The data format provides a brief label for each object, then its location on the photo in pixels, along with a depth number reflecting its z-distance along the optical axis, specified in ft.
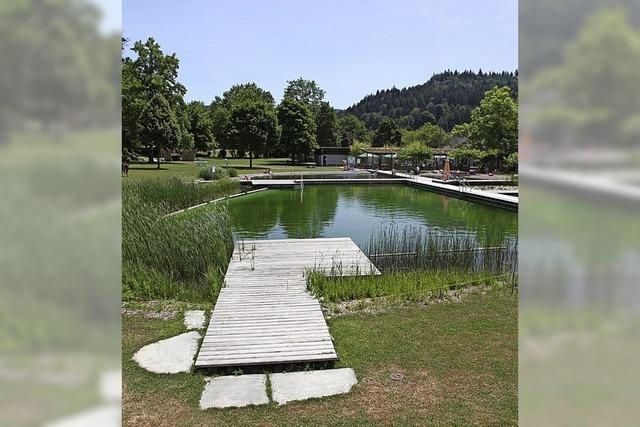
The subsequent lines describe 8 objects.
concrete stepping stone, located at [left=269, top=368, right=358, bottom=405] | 11.09
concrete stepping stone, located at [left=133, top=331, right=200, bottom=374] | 12.59
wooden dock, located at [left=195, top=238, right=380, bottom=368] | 13.06
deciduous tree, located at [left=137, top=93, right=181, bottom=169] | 90.38
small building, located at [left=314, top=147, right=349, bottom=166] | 129.29
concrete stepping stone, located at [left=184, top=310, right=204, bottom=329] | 15.67
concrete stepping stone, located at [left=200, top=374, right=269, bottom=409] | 10.77
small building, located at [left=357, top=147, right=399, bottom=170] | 112.54
